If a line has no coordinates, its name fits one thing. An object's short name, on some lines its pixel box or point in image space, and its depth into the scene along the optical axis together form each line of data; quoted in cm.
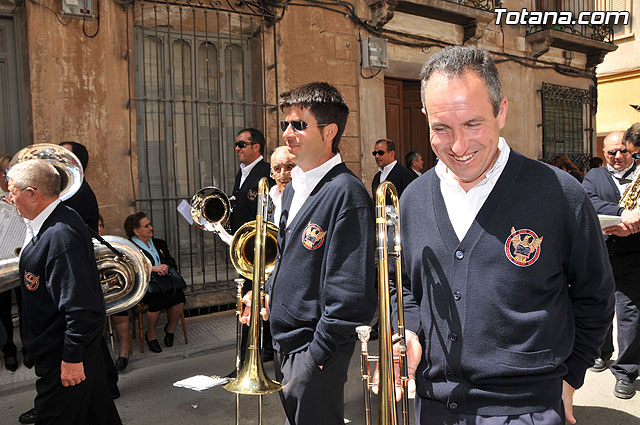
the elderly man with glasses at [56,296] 296
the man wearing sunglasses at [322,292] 247
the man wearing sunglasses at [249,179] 528
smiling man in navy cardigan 167
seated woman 565
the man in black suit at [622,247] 436
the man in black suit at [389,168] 715
